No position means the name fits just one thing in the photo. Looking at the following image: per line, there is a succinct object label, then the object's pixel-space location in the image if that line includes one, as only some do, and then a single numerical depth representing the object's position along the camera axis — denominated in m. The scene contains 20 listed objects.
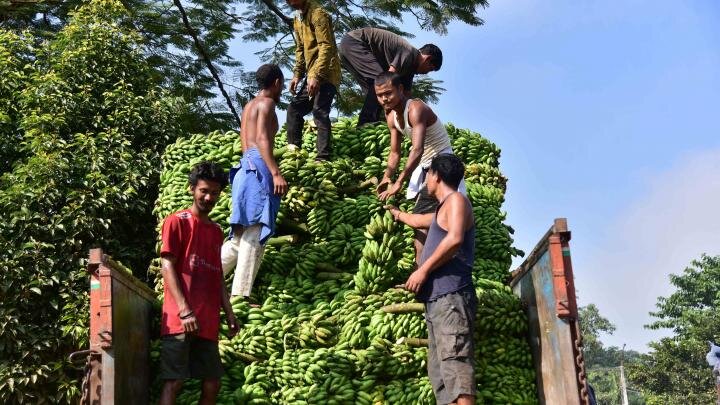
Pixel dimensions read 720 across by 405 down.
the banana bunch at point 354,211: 6.11
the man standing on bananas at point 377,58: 7.25
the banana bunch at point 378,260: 5.46
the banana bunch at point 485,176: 6.76
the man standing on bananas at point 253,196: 5.36
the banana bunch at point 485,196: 6.44
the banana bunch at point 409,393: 4.84
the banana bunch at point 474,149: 6.99
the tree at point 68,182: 6.51
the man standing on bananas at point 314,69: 7.02
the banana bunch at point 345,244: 5.91
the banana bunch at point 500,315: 5.08
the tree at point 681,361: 35.97
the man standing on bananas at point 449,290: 4.25
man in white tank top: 5.46
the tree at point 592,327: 82.79
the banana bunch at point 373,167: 6.64
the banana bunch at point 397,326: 5.10
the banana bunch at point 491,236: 6.09
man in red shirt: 4.43
